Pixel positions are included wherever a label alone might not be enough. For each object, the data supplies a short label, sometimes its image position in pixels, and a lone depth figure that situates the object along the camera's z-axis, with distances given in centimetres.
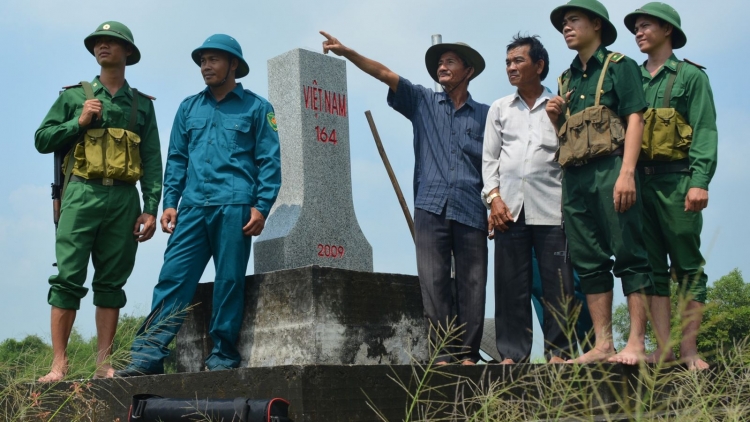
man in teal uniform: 511
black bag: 387
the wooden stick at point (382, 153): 821
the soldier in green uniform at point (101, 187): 516
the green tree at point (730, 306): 2681
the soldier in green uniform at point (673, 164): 482
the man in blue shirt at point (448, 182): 509
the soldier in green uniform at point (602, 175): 455
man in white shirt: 500
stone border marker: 603
